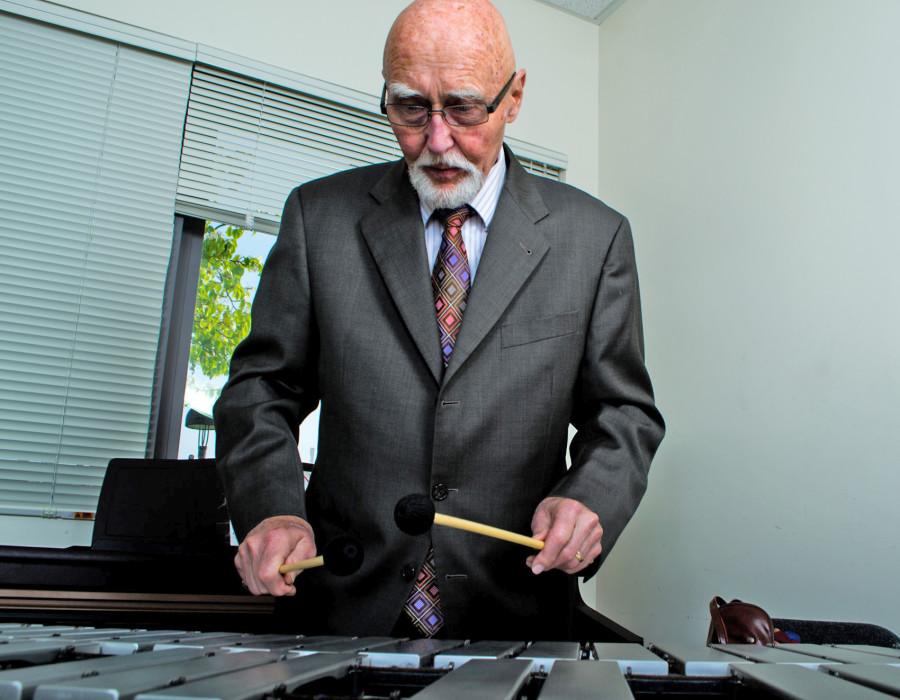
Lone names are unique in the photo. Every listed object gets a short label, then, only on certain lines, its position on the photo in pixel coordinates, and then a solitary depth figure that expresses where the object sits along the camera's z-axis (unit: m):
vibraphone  0.57
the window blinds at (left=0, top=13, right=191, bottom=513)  2.35
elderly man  1.18
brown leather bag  1.45
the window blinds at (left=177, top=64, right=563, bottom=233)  2.67
